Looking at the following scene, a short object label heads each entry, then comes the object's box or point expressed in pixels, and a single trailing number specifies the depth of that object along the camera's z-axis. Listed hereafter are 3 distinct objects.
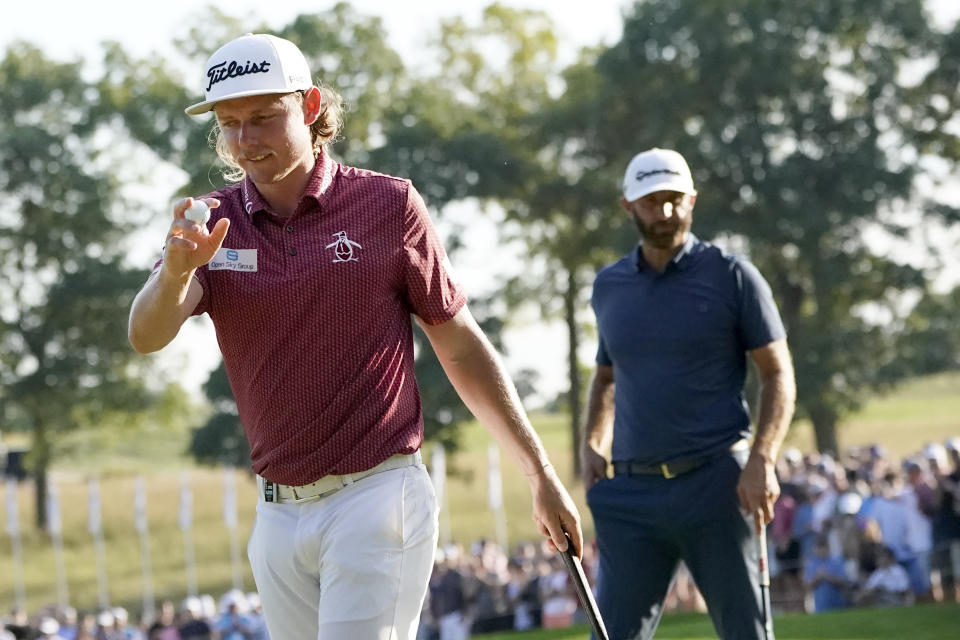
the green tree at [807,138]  41.00
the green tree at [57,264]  52.31
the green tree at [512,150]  45.88
